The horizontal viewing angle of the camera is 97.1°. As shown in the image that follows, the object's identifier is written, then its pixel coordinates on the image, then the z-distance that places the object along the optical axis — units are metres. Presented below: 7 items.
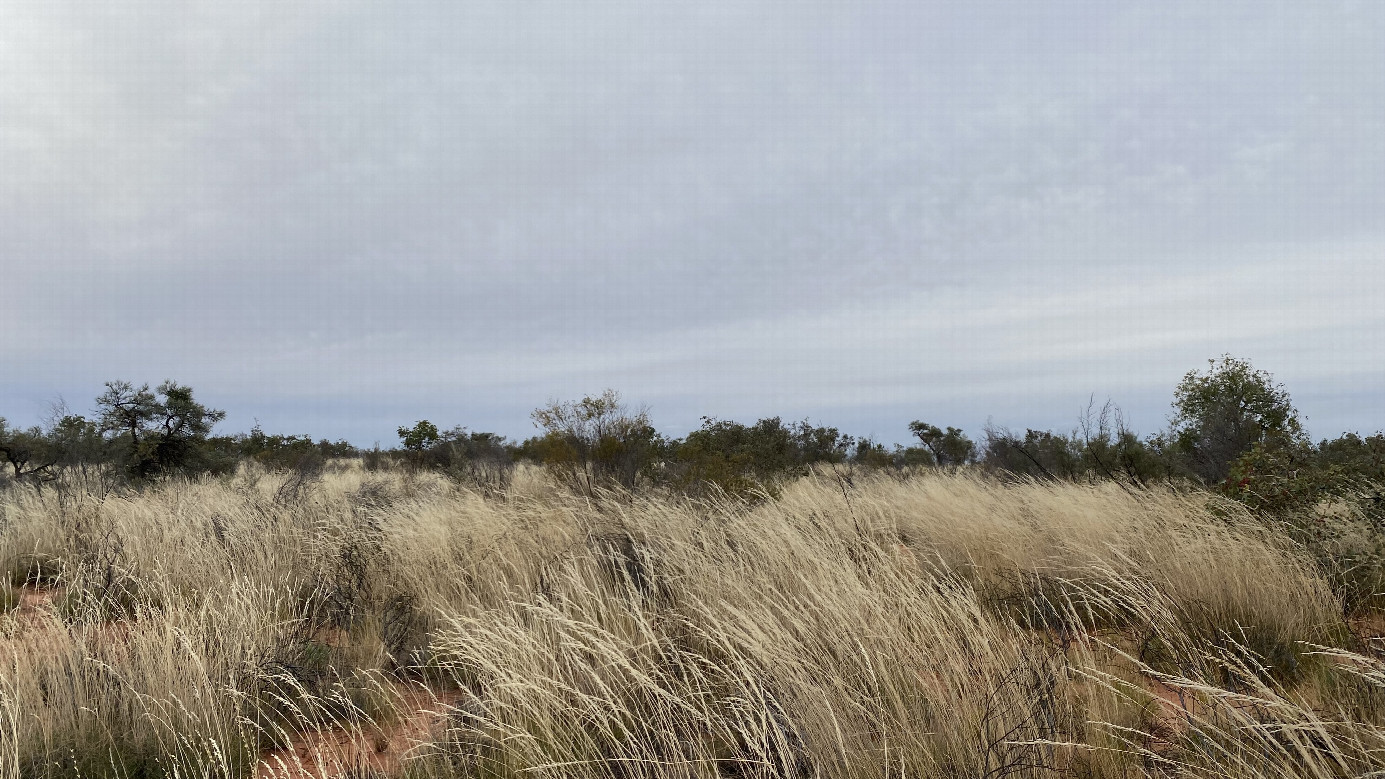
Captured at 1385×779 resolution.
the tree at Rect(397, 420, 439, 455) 31.43
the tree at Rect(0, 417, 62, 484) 16.31
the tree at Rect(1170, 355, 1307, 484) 13.56
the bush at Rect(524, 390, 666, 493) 15.11
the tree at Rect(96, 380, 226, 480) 17.44
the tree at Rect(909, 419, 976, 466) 31.70
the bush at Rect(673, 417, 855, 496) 11.52
